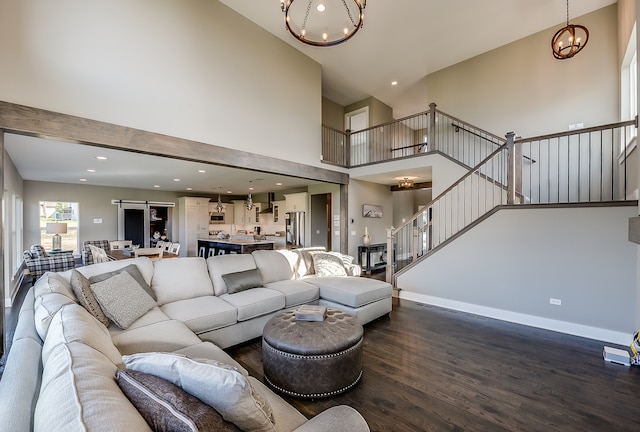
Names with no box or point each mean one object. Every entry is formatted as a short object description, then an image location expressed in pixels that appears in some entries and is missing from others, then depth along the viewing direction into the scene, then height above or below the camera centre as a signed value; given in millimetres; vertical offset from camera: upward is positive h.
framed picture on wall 7559 +119
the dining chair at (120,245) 7511 -863
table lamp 6207 -358
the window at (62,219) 7531 -114
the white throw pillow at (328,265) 4625 -892
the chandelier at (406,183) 7357 +874
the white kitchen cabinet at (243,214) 11258 +19
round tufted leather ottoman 2201 -1221
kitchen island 6871 -873
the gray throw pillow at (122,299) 2416 -805
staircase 4359 +594
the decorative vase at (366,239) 7227 -671
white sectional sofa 877 -730
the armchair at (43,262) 4758 -853
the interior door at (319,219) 8109 -145
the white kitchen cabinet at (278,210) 10086 +166
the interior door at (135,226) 9062 -382
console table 7324 -1177
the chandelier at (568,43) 3928 +2608
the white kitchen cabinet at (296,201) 8375 +421
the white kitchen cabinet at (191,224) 10031 -358
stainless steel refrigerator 8453 -467
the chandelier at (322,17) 4701 +3739
